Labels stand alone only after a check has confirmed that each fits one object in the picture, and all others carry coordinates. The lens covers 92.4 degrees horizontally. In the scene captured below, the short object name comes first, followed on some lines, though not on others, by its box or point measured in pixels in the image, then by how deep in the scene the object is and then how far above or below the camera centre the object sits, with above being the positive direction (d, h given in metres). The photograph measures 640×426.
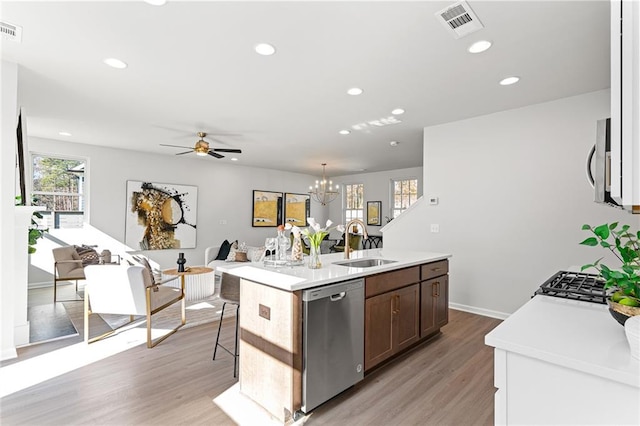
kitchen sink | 2.77 -0.42
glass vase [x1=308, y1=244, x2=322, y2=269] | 2.40 -0.33
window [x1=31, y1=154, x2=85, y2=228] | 5.52 +0.43
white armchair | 2.90 -0.74
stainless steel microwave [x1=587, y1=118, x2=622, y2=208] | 1.18 +0.24
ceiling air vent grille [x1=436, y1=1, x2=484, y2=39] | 1.96 +1.33
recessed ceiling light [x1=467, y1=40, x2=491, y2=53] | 2.35 +1.34
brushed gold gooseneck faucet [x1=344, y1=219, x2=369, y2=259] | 2.85 -0.18
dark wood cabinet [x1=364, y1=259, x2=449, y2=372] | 2.34 -0.80
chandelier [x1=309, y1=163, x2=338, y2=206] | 8.41 +0.69
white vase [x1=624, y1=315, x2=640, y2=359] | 0.86 -0.32
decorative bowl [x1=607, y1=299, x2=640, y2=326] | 0.98 -0.30
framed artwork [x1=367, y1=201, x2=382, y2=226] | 8.73 +0.13
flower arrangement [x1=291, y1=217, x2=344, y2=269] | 2.39 -0.19
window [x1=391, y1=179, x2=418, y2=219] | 8.12 +0.64
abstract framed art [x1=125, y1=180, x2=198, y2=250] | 6.25 -0.04
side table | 4.41 -1.04
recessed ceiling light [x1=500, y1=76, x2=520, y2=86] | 2.95 +1.35
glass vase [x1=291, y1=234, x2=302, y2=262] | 2.44 -0.28
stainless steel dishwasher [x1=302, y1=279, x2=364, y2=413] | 1.90 -0.82
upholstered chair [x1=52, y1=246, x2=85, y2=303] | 4.55 -0.81
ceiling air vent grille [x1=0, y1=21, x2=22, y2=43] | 2.19 +1.32
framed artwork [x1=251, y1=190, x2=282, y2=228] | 8.28 +0.18
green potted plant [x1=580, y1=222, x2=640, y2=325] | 1.00 -0.21
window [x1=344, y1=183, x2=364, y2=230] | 9.27 +0.47
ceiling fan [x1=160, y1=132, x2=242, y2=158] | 4.60 +1.00
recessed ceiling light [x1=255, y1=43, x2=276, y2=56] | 2.40 +1.33
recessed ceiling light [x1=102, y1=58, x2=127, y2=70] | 2.65 +1.32
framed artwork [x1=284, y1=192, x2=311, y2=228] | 8.98 +0.23
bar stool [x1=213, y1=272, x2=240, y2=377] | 2.61 -0.63
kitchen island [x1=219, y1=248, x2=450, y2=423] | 1.87 -0.74
